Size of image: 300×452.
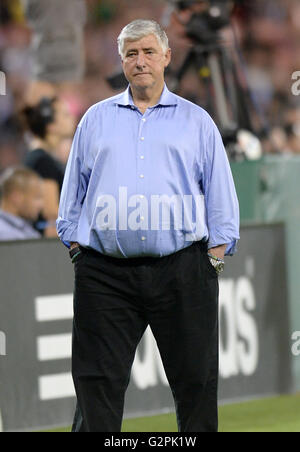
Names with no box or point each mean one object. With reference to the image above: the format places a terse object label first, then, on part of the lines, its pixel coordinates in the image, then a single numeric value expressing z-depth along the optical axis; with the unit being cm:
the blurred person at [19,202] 1498
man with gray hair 831
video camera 1692
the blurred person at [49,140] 1633
